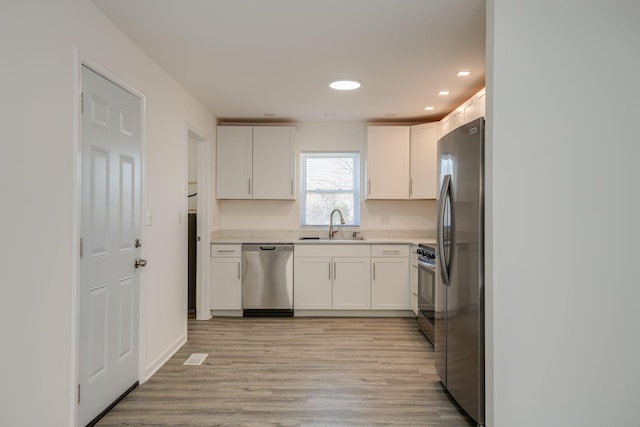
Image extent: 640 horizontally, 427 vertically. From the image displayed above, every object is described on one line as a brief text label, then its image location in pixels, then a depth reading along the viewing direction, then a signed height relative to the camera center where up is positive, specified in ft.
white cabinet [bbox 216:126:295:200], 16.20 +2.04
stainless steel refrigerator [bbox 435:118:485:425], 7.09 -1.06
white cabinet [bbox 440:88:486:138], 11.14 +3.24
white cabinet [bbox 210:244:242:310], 15.25 -2.57
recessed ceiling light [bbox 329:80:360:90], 11.65 +3.87
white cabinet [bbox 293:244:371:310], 15.35 -2.52
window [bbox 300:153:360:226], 17.53 +1.13
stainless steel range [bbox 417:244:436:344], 12.20 -2.62
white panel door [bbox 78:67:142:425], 7.09 -0.70
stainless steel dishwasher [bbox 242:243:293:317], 15.24 -2.60
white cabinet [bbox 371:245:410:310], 15.28 -2.70
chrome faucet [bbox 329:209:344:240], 16.64 -0.50
